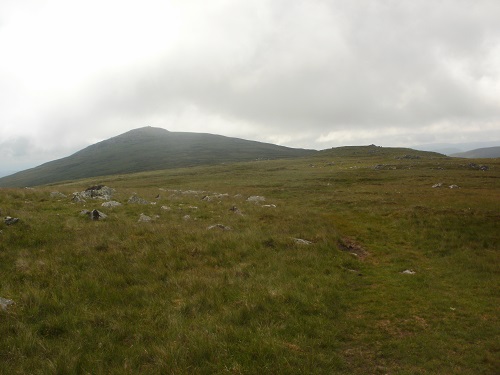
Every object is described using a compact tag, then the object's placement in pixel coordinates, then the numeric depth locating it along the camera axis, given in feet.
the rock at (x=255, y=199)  106.85
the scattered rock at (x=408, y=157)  386.36
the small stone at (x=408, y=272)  42.83
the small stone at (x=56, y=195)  86.47
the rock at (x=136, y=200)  84.07
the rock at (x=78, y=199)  80.05
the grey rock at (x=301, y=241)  51.10
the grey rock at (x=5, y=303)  26.24
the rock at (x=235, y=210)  77.59
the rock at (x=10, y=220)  48.41
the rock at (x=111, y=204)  74.61
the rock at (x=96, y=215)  60.93
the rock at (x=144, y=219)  61.83
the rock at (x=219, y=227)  57.92
